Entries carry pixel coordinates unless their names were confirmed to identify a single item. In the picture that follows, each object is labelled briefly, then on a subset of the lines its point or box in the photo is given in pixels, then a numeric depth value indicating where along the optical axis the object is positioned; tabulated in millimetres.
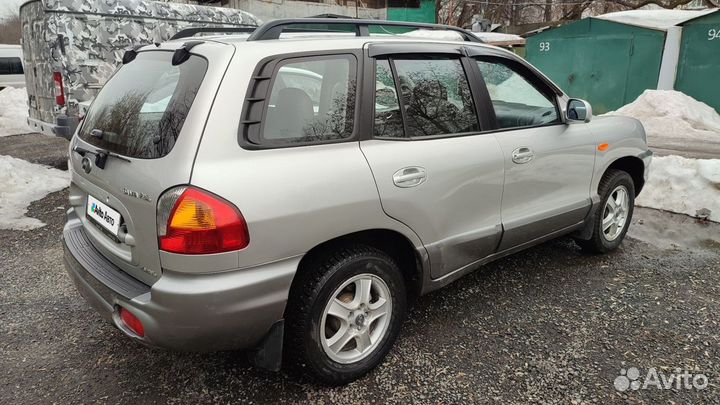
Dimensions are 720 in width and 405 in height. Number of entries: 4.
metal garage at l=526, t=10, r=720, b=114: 11398
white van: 14719
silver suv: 2037
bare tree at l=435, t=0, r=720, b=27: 22581
